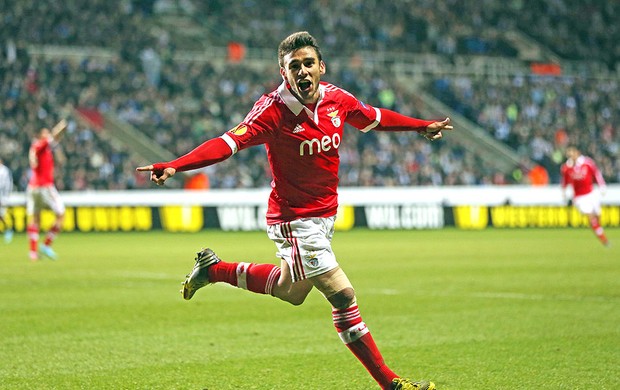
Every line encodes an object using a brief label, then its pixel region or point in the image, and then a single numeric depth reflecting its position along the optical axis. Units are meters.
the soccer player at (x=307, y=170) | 5.68
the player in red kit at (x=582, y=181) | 23.34
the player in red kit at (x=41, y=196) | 17.95
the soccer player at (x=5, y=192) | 23.89
